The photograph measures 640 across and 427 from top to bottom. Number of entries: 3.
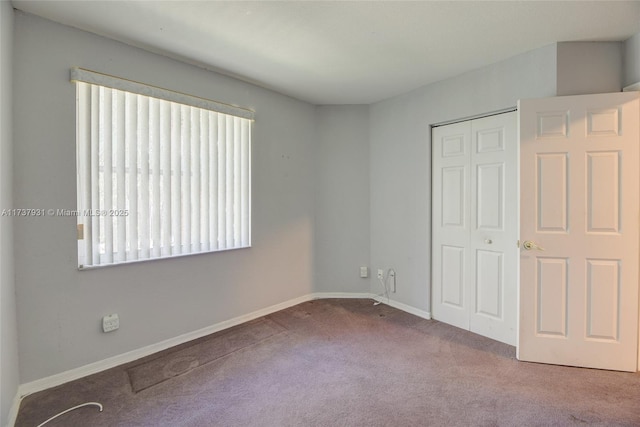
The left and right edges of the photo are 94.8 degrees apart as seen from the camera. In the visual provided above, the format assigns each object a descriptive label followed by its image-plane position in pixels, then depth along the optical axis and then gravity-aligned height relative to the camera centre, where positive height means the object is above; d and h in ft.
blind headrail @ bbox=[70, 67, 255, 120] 6.77 +3.18
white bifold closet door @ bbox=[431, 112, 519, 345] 8.62 -0.48
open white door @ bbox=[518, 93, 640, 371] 7.01 -0.50
